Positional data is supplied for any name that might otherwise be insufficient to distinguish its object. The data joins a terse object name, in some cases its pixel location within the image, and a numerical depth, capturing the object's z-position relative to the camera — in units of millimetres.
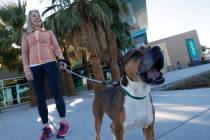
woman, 2705
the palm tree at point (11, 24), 9502
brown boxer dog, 1655
